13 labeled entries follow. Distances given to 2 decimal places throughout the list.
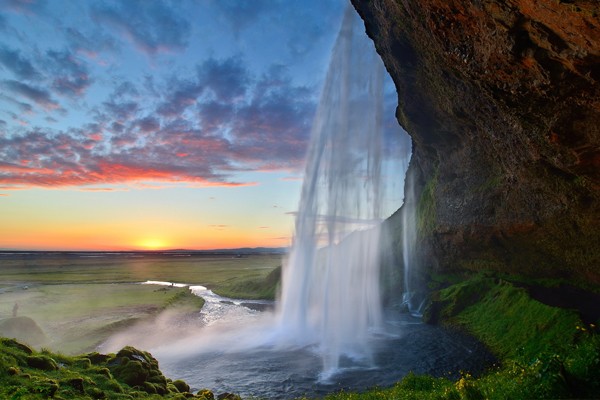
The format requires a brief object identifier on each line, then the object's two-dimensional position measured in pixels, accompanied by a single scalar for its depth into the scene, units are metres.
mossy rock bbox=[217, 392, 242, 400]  17.33
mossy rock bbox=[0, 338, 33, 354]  14.65
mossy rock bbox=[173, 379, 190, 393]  18.79
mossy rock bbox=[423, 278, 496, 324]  35.44
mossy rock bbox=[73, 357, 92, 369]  15.84
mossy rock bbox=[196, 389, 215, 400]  16.69
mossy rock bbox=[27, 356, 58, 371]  13.98
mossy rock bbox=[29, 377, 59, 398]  11.37
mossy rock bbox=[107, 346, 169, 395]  16.17
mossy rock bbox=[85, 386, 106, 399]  12.98
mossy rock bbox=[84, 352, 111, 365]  17.41
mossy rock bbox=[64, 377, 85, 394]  12.87
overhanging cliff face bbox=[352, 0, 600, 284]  13.02
